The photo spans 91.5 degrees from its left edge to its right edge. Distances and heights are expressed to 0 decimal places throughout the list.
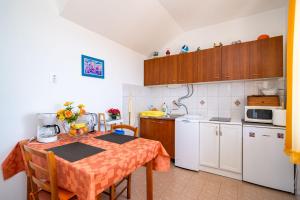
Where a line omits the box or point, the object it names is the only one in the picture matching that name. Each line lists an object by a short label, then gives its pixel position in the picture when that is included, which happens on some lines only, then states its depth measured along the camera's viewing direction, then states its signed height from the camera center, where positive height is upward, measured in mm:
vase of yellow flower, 1442 -217
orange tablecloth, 817 -442
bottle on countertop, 3135 -221
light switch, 1692 +235
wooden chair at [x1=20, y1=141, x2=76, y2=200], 877 -542
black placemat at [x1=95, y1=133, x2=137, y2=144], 1385 -406
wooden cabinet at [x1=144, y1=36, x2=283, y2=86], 2074 +575
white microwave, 1971 -223
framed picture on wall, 2025 +459
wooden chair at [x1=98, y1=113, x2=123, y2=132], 2155 -355
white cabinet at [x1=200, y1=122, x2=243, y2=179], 2113 -775
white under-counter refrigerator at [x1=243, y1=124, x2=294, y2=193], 1810 -797
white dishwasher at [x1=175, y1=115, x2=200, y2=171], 2375 -739
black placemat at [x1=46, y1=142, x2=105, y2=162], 1003 -405
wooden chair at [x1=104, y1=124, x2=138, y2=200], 1466 -929
